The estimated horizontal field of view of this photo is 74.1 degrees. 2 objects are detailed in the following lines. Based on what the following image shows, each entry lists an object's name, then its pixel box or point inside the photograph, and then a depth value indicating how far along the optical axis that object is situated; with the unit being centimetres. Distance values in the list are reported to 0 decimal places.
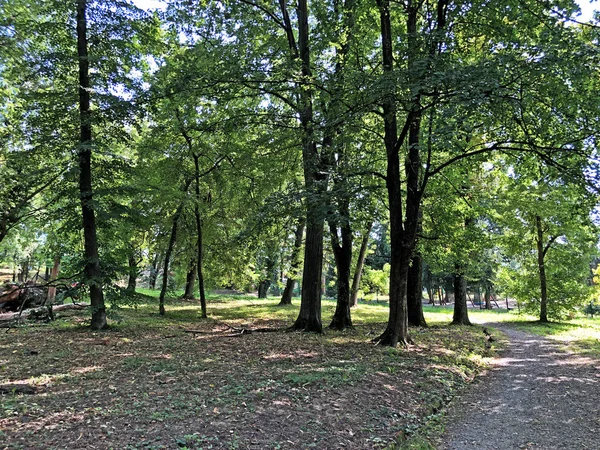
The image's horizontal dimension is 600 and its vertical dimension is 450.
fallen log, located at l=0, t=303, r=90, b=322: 1164
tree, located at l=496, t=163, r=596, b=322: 1900
